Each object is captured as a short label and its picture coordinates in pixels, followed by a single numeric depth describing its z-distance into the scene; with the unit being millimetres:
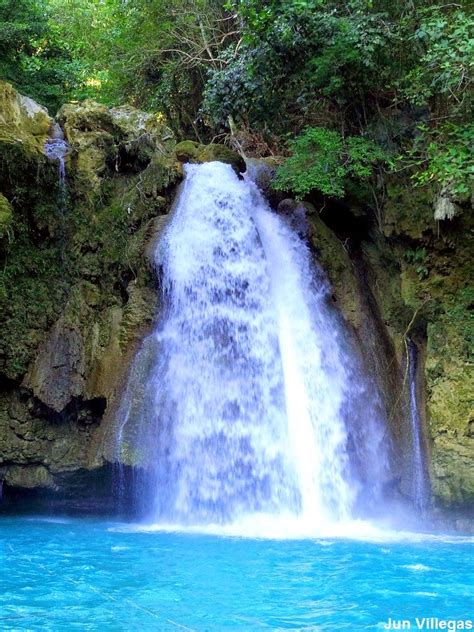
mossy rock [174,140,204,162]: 13133
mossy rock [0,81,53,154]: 10984
